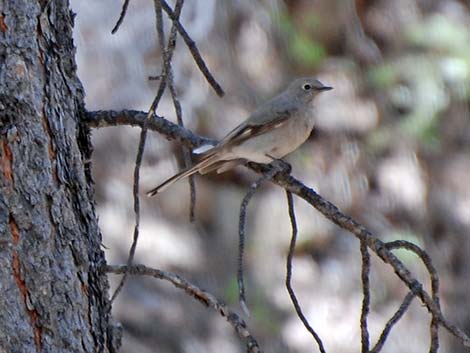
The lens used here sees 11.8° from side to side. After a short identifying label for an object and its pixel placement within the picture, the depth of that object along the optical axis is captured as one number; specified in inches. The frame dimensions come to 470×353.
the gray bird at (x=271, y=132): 381.4
